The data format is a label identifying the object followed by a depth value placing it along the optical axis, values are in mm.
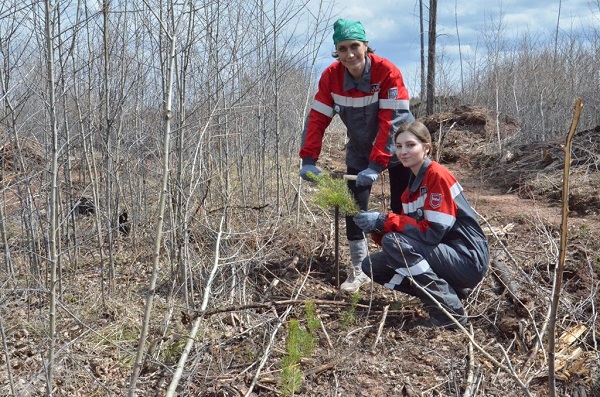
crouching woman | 2559
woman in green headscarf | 2805
